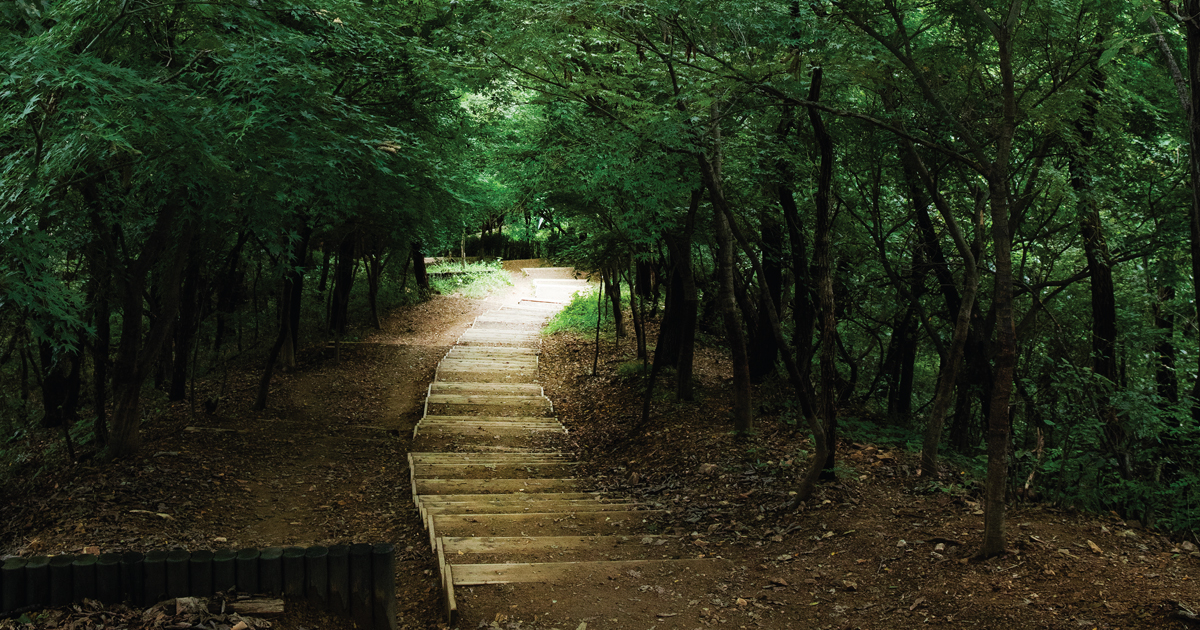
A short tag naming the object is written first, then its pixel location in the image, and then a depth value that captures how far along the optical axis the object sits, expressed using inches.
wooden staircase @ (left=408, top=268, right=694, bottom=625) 201.8
